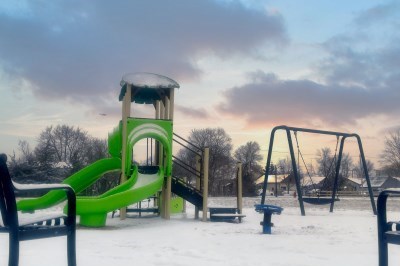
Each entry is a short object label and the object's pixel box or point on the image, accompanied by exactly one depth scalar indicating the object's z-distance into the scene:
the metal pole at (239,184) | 12.46
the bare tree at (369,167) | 88.00
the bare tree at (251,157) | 56.06
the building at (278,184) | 84.56
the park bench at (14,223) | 2.39
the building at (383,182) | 68.66
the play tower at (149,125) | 11.27
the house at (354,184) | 76.94
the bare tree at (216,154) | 49.81
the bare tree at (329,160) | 65.84
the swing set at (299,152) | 14.10
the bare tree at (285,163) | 76.55
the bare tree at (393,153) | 55.66
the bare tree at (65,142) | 48.81
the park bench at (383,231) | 2.76
